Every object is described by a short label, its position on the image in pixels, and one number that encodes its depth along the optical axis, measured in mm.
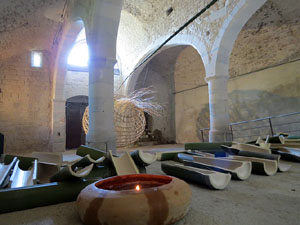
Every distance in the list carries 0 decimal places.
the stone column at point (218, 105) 4887
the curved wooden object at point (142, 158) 1782
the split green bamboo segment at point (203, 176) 1443
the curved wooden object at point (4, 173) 1743
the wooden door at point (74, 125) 10094
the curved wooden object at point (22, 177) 1786
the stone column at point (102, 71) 3592
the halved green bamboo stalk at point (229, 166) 1661
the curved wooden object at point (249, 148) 2290
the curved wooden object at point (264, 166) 1799
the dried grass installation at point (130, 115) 5039
